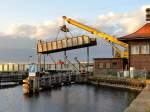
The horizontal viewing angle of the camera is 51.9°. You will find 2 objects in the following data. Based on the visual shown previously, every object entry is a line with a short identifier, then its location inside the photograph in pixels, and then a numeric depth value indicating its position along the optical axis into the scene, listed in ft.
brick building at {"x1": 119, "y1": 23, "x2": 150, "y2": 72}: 82.18
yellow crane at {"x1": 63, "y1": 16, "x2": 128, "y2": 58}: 103.01
